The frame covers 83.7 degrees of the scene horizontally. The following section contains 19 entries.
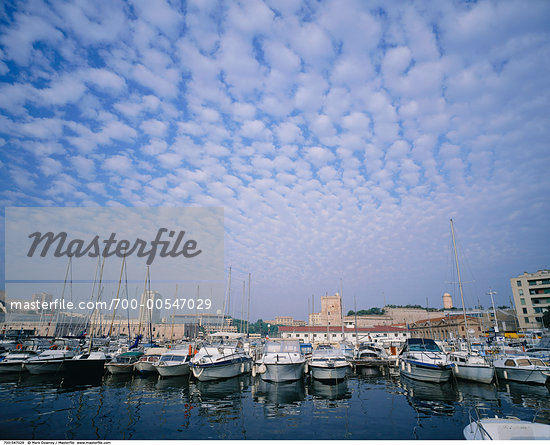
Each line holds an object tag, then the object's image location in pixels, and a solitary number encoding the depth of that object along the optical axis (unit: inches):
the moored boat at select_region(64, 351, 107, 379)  1073.5
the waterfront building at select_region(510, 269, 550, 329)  3009.4
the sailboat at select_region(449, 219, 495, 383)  933.2
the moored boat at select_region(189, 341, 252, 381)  979.0
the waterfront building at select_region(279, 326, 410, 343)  3090.6
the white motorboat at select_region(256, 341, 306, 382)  930.7
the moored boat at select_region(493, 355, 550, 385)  917.0
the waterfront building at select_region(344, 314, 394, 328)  4886.8
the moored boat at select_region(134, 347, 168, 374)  1129.4
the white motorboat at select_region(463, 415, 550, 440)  325.7
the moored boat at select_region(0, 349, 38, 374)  1094.3
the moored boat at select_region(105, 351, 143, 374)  1114.7
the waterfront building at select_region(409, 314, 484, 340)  3427.7
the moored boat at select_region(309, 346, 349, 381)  952.9
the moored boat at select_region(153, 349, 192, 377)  1051.3
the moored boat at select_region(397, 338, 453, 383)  903.7
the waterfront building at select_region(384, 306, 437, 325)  5467.5
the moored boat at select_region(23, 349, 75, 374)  1068.5
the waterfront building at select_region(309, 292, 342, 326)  5442.9
